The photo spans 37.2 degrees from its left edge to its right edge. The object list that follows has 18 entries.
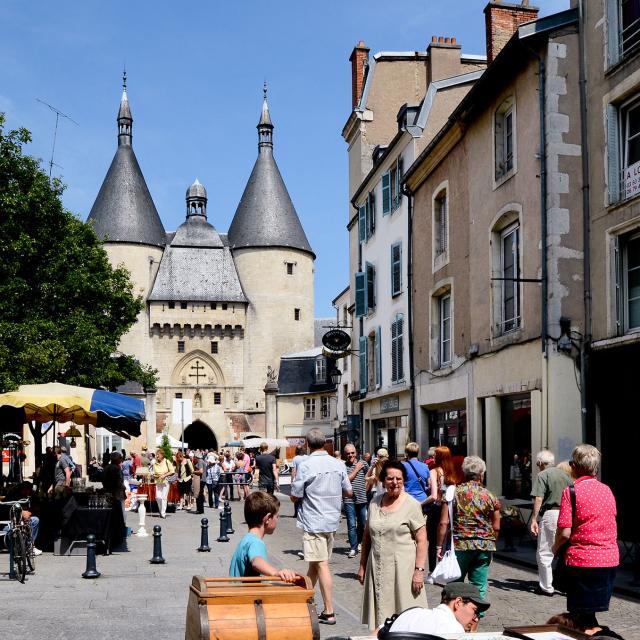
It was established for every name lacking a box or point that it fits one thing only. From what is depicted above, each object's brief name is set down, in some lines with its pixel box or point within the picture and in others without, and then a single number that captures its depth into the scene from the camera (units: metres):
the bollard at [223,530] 15.30
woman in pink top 5.93
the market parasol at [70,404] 13.27
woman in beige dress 6.04
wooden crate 4.27
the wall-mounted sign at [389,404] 25.22
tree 24.25
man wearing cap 3.87
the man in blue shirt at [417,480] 10.50
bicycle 10.20
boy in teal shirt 4.85
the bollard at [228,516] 15.95
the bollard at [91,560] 10.51
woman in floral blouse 7.33
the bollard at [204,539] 13.62
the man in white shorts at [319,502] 7.75
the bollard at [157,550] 12.11
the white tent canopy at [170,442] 55.38
